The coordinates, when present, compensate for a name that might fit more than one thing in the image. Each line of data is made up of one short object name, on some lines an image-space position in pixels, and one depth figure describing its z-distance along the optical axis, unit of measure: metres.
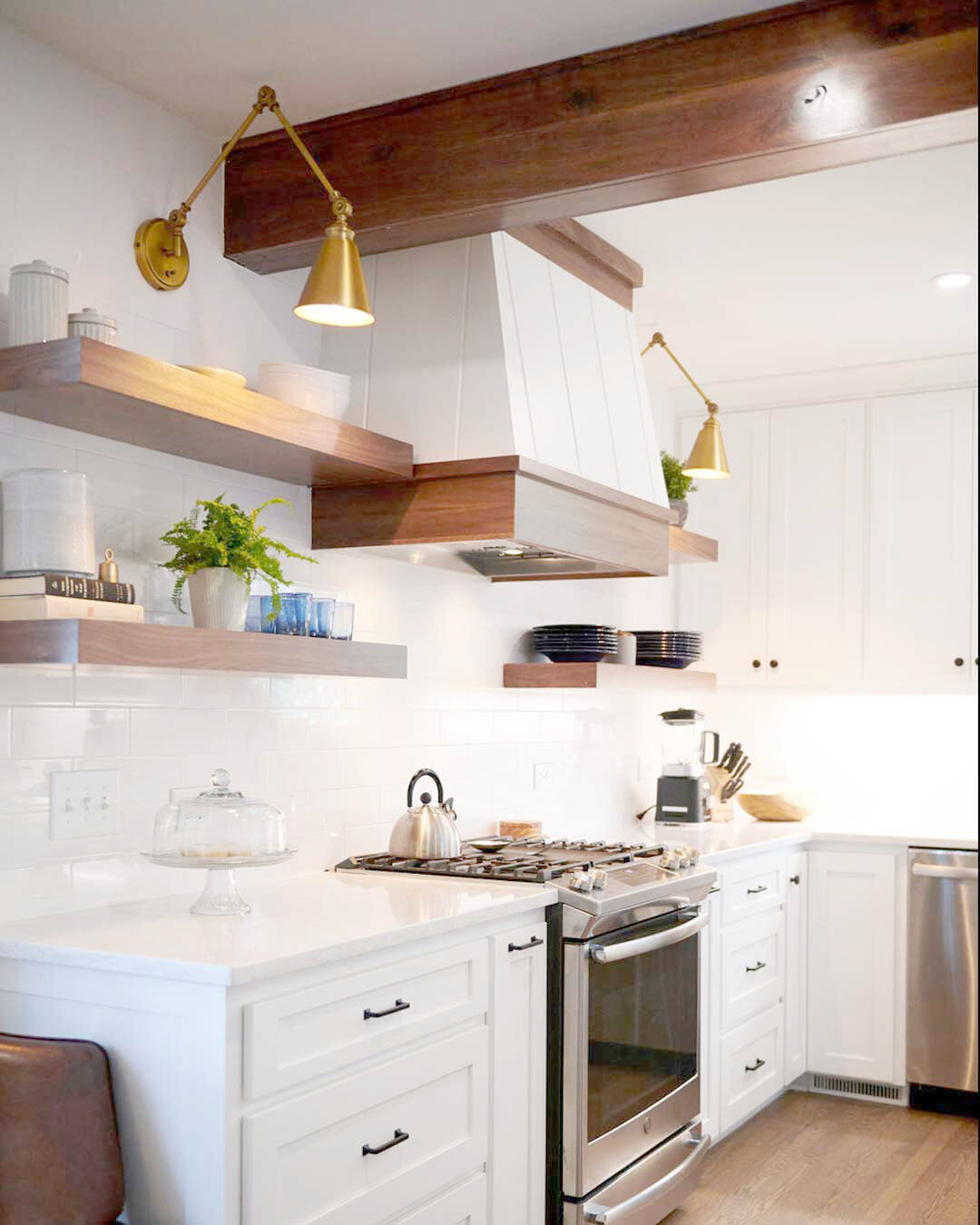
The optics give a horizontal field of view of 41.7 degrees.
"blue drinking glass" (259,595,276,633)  2.71
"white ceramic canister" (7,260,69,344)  2.31
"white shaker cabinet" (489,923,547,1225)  2.72
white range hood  3.07
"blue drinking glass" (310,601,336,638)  2.80
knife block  4.99
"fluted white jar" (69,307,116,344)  2.38
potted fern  2.57
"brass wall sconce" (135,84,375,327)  2.45
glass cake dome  2.39
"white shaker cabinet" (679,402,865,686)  5.00
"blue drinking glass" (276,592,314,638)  2.76
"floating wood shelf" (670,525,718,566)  4.15
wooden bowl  4.80
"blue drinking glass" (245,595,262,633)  2.74
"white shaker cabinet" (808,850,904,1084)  4.39
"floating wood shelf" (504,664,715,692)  3.93
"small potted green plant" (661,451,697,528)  4.31
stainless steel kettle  3.18
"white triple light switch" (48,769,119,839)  2.50
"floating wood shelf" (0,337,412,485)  2.23
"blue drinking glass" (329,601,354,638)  2.90
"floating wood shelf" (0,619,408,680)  2.18
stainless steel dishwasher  4.26
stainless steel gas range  2.91
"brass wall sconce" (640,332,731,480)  4.18
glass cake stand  2.40
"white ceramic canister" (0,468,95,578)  2.34
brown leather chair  2.05
